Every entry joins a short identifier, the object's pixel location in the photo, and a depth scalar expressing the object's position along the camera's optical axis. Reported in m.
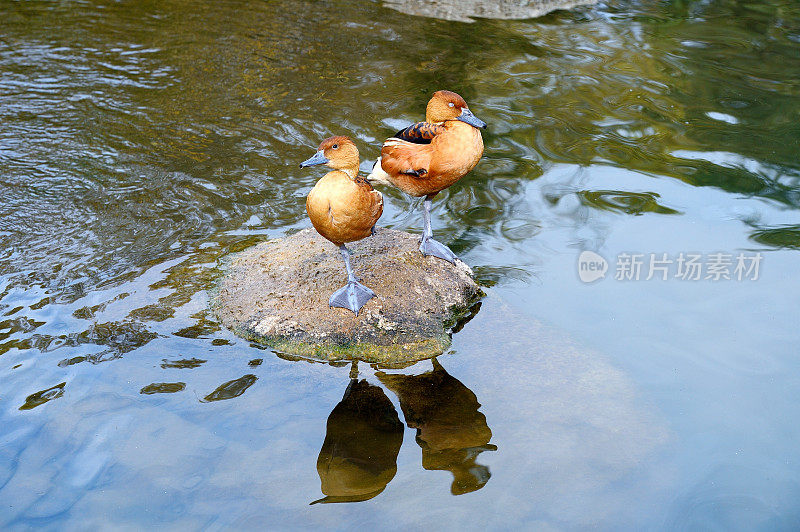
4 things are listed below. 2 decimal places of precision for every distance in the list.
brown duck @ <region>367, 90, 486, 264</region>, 4.39
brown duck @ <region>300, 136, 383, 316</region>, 3.99
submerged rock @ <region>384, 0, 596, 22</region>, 9.80
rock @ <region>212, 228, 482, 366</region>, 4.33
